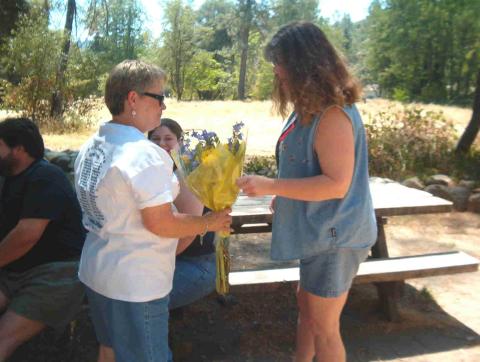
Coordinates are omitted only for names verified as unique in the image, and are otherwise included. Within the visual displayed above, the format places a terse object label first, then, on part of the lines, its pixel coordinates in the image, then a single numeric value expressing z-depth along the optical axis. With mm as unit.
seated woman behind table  2650
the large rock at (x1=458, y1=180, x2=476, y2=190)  7091
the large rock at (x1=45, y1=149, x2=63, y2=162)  7590
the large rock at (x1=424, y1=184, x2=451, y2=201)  6918
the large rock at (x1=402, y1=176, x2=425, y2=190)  7016
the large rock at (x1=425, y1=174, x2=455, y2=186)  7221
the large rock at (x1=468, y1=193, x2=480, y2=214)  6730
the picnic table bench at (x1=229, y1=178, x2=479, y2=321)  3234
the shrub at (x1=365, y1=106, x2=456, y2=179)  7793
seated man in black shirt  2482
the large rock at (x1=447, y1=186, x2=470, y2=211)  6836
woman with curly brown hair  1975
